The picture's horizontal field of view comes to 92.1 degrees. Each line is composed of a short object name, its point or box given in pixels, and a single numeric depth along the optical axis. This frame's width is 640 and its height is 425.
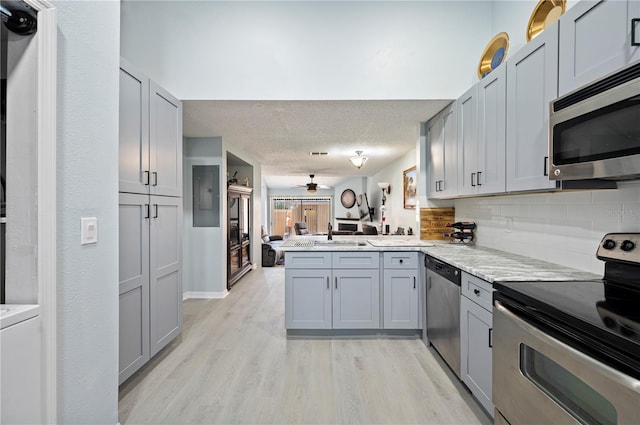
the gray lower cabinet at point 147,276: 2.06
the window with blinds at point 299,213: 12.63
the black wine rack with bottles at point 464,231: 3.05
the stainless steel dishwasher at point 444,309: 2.19
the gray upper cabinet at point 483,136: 2.14
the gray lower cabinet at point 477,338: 1.75
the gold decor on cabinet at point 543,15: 1.99
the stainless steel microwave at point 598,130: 1.16
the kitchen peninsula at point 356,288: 2.97
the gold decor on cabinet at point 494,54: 2.52
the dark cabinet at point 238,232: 4.89
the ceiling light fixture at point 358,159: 5.28
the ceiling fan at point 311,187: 9.31
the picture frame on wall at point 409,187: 5.05
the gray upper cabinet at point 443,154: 2.89
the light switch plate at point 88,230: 1.36
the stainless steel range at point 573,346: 0.92
